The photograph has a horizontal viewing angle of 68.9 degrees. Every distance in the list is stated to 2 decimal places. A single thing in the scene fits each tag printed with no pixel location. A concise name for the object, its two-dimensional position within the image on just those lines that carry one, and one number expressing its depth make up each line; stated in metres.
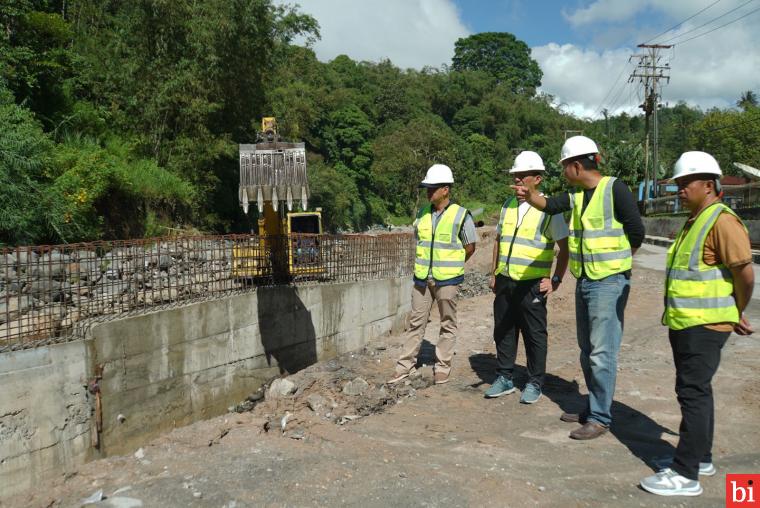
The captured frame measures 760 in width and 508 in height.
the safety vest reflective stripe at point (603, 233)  3.77
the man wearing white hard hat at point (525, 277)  4.55
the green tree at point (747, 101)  60.65
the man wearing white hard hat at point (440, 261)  5.29
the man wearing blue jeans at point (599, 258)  3.77
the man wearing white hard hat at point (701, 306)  3.04
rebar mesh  5.46
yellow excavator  6.18
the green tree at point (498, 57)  98.69
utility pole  34.16
